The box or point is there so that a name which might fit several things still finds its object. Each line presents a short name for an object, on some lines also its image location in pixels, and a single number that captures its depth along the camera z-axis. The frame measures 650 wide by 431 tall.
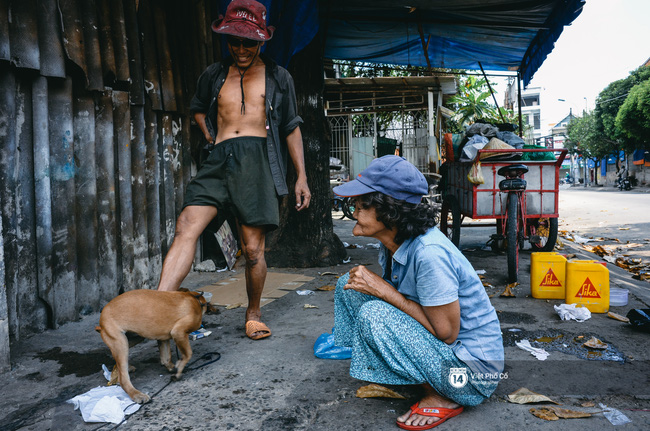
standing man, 2.95
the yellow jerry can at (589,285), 3.40
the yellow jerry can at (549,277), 3.85
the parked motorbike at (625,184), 33.60
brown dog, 2.05
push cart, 4.52
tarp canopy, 5.41
